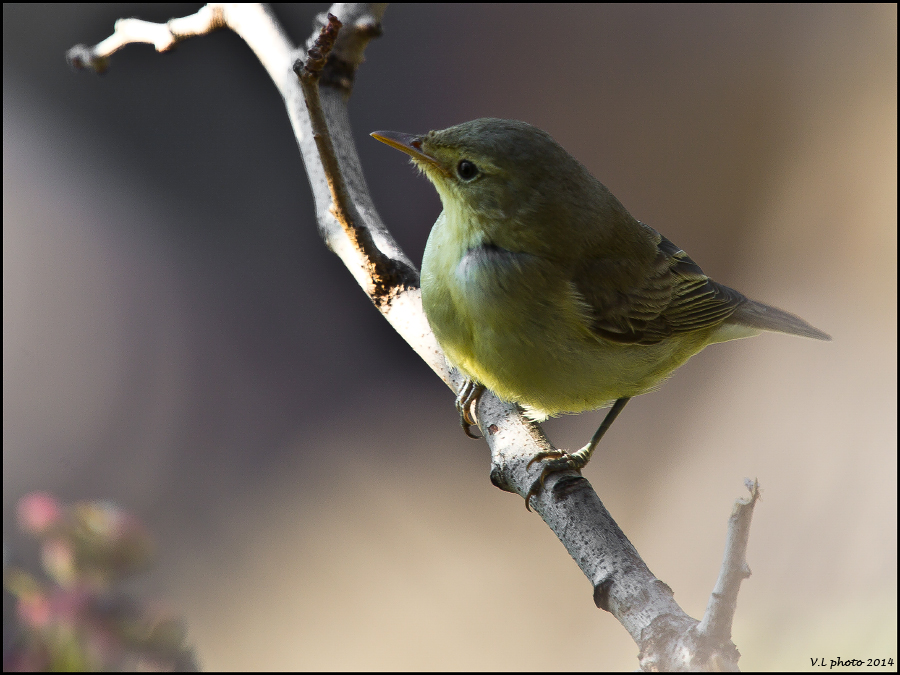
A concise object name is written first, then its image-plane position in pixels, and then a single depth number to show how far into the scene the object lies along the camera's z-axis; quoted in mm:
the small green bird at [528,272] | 3124
